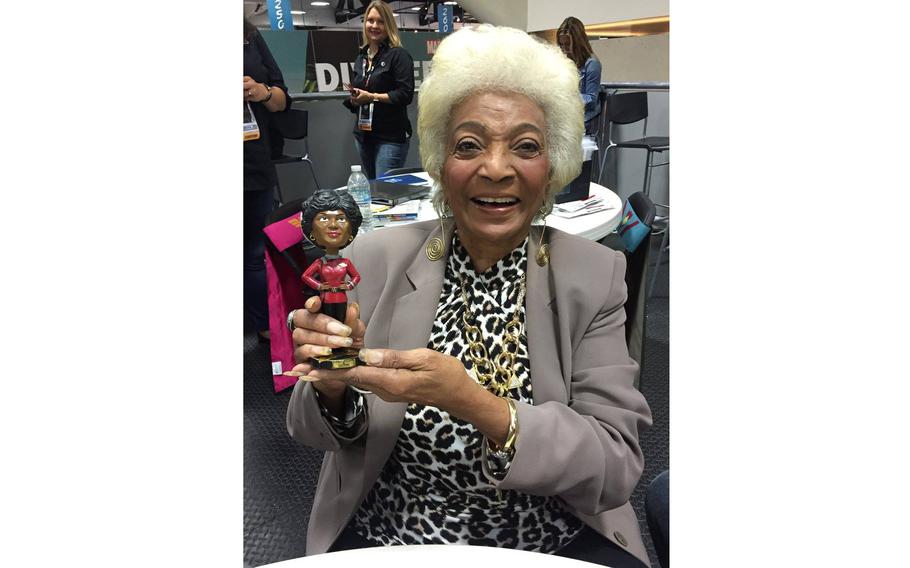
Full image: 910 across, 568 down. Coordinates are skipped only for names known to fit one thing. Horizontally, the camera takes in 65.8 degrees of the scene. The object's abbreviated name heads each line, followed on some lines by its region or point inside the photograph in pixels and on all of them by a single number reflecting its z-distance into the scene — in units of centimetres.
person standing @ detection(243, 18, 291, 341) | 274
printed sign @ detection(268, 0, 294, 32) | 574
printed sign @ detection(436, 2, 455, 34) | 782
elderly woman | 105
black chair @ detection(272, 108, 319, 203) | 500
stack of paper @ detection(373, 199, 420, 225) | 238
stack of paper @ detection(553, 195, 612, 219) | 242
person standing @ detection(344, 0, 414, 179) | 388
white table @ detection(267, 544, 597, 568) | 85
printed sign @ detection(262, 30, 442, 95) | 562
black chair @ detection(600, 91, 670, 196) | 489
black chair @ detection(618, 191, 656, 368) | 152
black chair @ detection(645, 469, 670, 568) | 117
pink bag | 160
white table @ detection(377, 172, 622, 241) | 223
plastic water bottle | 241
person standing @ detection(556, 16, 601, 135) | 473
